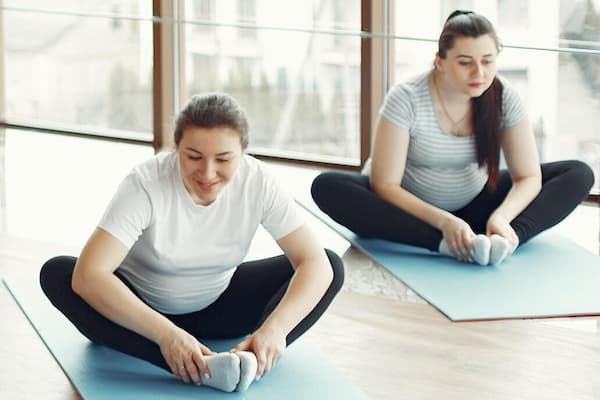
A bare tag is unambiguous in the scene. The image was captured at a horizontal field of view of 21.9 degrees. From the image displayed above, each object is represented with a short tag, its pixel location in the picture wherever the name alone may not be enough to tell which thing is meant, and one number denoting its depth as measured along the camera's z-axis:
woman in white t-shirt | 3.30
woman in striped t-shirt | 4.66
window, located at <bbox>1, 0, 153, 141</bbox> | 7.69
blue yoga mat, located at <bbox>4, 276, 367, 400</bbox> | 3.31
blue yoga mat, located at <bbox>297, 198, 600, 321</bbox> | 4.13
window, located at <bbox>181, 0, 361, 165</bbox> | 6.78
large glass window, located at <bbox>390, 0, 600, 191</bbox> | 5.94
